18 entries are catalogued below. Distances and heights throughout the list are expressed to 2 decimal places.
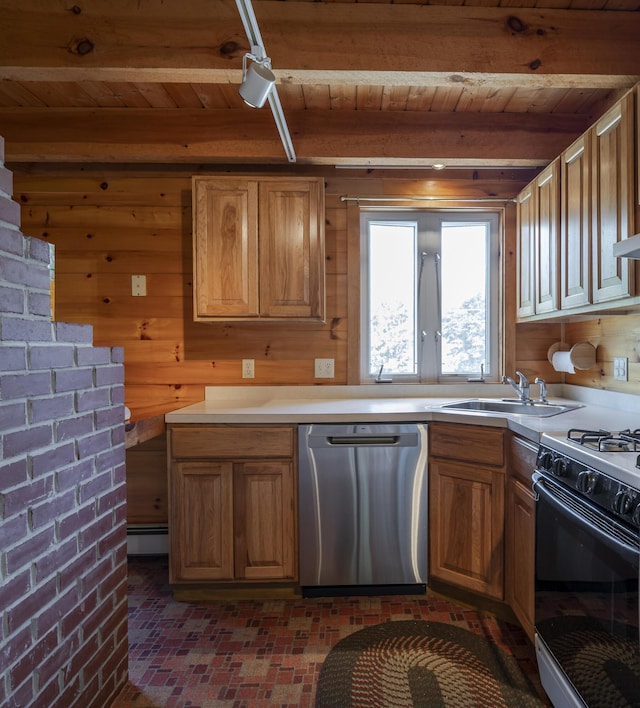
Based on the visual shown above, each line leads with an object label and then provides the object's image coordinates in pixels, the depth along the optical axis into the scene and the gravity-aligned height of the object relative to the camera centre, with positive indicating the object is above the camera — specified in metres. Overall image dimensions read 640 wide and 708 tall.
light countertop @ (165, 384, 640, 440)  1.88 -0.27
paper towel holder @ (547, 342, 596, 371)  2.32 -0.01
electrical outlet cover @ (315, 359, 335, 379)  2.67 -0.09
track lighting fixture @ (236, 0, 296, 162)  1.31 +0.95
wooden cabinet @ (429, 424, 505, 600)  1.90 -0.71
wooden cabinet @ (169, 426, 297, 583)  2.06 -0.71
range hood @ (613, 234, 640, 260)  1.27 +0.32
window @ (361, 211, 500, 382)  2.72 +0.37
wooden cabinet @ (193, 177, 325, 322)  2.36 +0.58
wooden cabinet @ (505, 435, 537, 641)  1.65 -0.73
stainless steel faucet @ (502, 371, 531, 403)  2.36 -0.19
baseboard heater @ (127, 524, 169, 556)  2.59 -1.11
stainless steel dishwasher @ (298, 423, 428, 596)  2.05 -0.66
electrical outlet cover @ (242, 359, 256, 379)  2.65 -0.09
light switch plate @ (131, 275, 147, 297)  2.64 +0.43
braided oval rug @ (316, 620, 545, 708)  1.49 -1.18
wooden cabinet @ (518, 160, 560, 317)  2.08 +0.57
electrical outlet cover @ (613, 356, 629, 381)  2.10 -0.08
